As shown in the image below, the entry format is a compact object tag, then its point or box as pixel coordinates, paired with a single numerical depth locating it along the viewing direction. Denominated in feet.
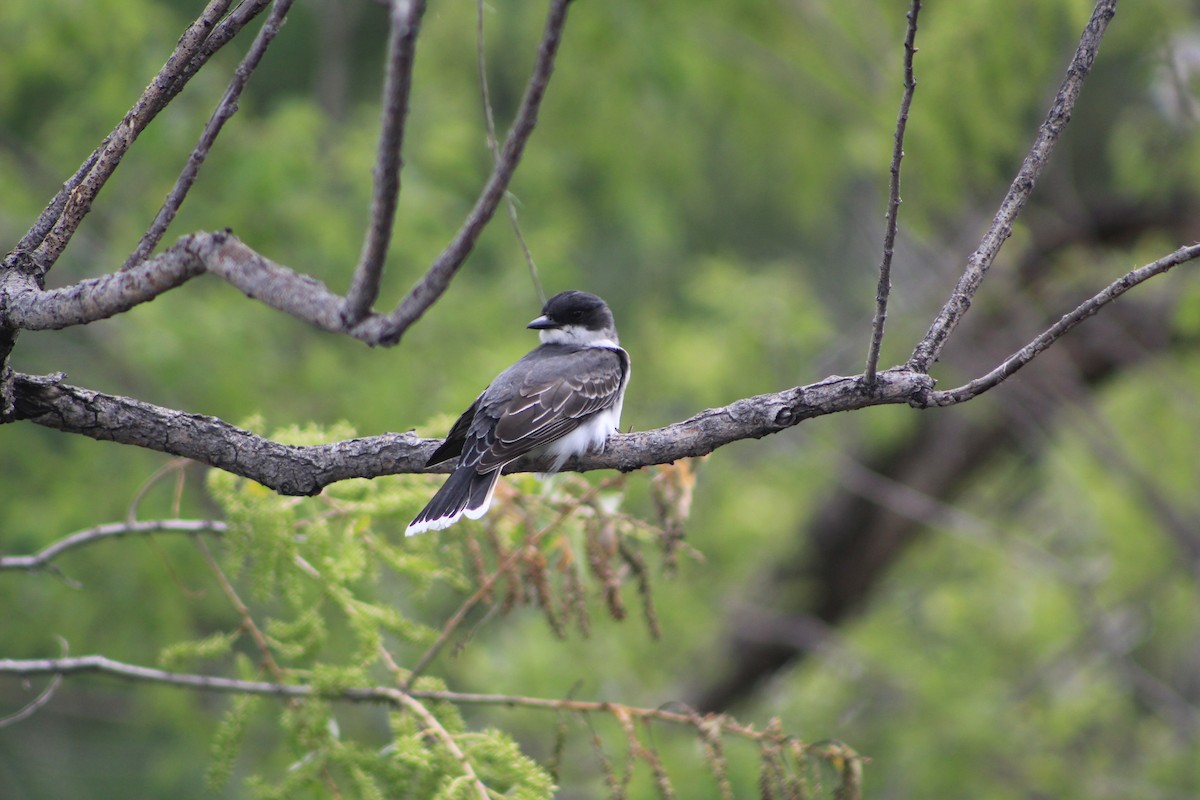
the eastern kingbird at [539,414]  25.55
